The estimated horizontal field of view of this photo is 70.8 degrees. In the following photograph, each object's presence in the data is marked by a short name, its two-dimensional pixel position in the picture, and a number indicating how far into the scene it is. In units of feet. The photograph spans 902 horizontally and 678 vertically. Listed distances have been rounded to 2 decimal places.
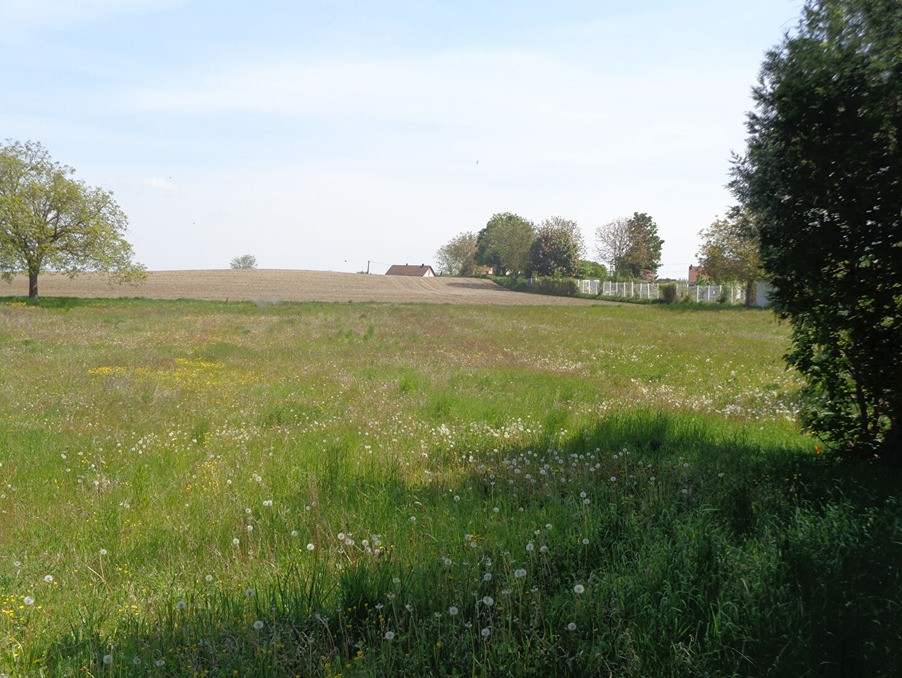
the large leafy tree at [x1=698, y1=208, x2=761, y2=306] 175.63
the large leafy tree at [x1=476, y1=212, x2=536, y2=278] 384.27
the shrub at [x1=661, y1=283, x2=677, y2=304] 217.91
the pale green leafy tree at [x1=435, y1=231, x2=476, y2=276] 526.16
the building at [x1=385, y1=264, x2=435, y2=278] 572.10
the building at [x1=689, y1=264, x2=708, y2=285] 188.75
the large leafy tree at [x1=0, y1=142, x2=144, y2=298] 134.82
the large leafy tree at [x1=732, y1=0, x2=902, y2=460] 19.30
